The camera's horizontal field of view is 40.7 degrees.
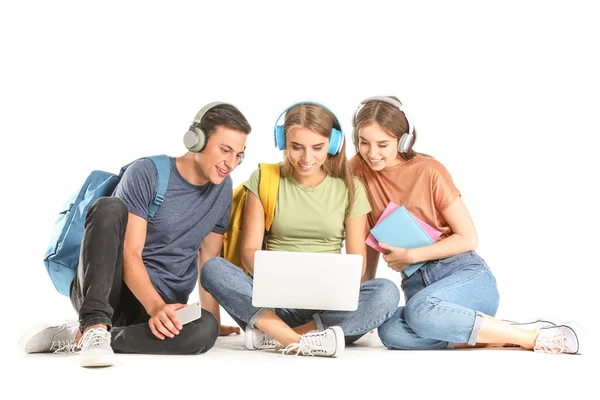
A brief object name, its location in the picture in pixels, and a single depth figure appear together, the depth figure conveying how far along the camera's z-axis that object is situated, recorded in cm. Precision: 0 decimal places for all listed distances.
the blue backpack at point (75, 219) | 317
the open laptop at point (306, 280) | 300
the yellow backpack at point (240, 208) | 352
